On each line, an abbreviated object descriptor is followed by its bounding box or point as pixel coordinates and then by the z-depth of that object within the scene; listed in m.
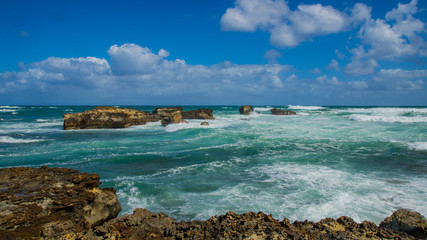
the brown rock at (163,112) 31.70
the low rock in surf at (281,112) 44.59
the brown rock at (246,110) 47.98
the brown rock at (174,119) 24.56
